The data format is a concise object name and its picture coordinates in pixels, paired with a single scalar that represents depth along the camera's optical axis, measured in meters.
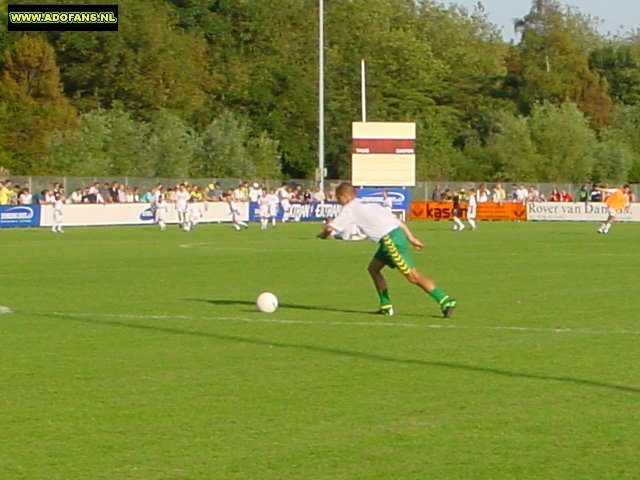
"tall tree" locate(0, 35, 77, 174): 84.19
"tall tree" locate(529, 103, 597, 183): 98.19
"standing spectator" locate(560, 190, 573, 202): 81.03
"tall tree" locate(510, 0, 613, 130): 114.06
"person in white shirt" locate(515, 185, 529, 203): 73.62
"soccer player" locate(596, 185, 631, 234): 50.34
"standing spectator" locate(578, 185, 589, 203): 79.80
